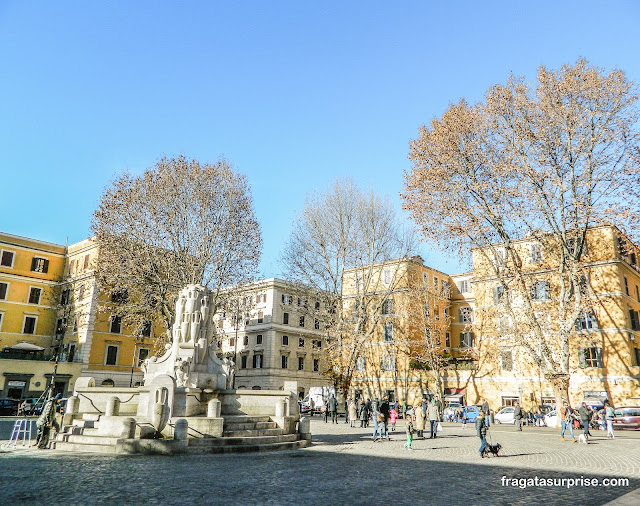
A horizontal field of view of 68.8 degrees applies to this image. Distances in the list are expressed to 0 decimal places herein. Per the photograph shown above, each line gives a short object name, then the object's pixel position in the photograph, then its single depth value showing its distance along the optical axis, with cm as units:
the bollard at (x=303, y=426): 1655
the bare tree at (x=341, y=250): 3228
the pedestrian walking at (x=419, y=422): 2011
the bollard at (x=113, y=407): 1425
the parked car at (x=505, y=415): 3231
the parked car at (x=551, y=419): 2976
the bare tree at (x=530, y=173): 2233
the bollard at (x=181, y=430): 1305
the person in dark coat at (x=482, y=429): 1345
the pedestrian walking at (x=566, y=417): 2012
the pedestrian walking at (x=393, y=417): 2283
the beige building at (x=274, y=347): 5319
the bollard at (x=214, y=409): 1415
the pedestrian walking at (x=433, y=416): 1967
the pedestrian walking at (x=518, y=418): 2591
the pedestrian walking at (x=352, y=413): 2782
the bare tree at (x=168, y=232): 2658
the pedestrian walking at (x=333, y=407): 2931
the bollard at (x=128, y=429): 1283
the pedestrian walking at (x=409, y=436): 1508
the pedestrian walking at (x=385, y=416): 1854
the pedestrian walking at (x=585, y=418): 1972
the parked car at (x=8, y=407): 3306
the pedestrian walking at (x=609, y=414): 2124
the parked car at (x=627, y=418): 2773
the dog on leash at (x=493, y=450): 1340
